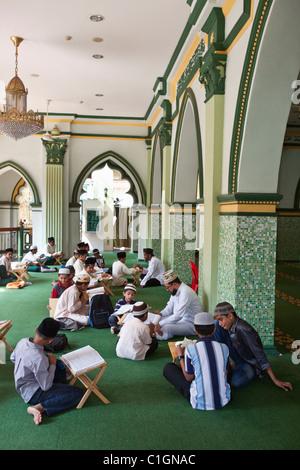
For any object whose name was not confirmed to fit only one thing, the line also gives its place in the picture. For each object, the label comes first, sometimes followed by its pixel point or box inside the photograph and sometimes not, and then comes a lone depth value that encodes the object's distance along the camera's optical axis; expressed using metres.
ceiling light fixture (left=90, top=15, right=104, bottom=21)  5.89
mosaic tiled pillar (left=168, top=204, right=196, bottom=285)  8.19
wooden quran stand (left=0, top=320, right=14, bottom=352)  4.32
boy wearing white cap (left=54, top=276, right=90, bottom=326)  5.32
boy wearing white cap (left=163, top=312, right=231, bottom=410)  3.11
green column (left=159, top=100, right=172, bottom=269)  8.55
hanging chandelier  6.77
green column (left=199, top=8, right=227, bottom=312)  4.70
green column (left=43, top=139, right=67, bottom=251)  12.16
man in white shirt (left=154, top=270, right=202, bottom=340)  5.07
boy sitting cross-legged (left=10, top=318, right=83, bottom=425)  3.17
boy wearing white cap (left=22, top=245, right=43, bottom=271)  9.85
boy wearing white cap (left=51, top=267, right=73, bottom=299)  5.83
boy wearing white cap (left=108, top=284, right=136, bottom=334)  5.31
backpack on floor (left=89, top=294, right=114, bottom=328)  5.55
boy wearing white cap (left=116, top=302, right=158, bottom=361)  4.27
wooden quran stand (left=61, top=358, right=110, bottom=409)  3.32
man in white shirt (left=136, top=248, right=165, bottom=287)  8.36
